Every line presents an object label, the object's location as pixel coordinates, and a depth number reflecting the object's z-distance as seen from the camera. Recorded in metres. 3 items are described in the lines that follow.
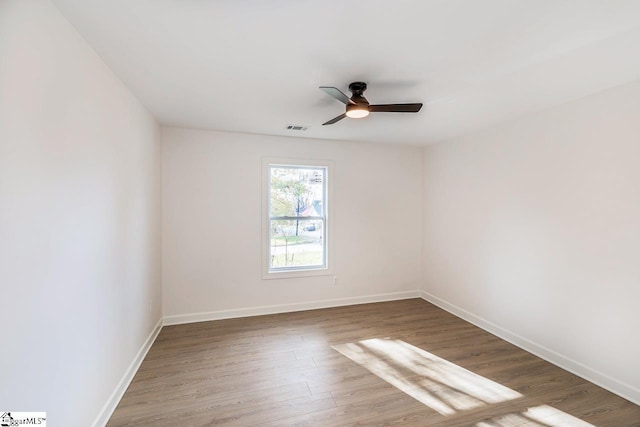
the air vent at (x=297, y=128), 3.39
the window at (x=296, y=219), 3.92
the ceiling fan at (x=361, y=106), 2.15
